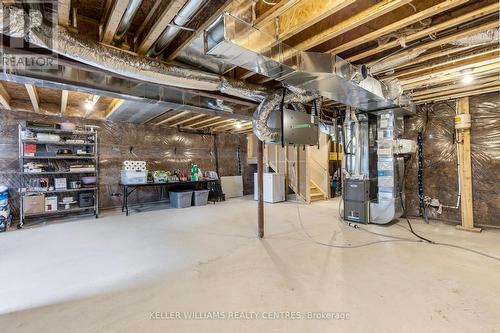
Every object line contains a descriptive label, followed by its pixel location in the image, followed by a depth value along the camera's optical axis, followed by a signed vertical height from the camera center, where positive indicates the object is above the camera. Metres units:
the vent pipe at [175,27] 1.69 +1.17
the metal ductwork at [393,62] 2.42 +1.12
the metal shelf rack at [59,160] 4.36 +0.23
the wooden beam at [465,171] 4.02 -0.12
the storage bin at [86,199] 4.98 -0.61
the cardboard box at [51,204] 4.55 -0.63
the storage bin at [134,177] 5.43 -0.17
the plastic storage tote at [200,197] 6.33 -0.78
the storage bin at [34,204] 4.30 -0.59
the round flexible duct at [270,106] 3.25 +0.84
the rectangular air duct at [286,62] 1.82 +0.95
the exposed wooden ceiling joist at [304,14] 1.69 +1.17
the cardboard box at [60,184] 4.71 -0.26
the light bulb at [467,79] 3.07 +1.14
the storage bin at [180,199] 6.00 -0.76
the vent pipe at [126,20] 1.65 +1.17
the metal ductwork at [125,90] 2.33 +0.98
